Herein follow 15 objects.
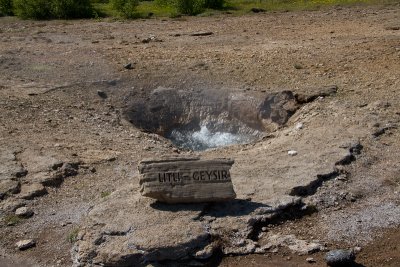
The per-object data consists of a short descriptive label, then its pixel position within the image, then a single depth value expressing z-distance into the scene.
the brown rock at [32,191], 7.66
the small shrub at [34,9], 19.16
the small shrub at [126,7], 18.59
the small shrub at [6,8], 20.78
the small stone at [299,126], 9.39
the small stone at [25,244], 6.80
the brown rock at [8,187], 7.69
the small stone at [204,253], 6.25
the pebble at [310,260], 6.30
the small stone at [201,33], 14.78
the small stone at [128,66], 11.95
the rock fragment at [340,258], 6.13
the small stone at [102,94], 11.07
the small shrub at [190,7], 18.72
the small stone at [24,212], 7.30
